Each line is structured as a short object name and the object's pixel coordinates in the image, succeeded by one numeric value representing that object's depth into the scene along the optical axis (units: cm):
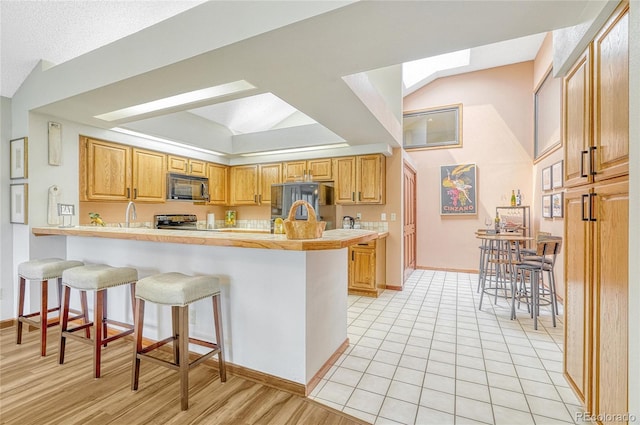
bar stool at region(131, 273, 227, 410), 179
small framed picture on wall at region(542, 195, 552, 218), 446
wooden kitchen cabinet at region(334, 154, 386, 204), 450
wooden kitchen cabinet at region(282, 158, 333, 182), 477
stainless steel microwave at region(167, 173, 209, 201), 437
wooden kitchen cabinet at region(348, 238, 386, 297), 430
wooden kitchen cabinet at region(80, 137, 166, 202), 345
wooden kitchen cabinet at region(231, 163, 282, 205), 526
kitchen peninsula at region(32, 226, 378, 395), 196
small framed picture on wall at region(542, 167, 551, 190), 445
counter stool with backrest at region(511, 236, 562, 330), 313
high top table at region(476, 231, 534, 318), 354
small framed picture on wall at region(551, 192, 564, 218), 398
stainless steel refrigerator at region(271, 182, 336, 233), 440
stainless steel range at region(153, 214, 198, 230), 451
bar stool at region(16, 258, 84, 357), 243
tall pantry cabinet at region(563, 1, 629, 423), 130
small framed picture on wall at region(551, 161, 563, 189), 396
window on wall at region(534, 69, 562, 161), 421
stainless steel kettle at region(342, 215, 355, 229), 484
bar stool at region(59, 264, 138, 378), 210
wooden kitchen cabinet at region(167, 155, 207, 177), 446
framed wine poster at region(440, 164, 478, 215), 585
